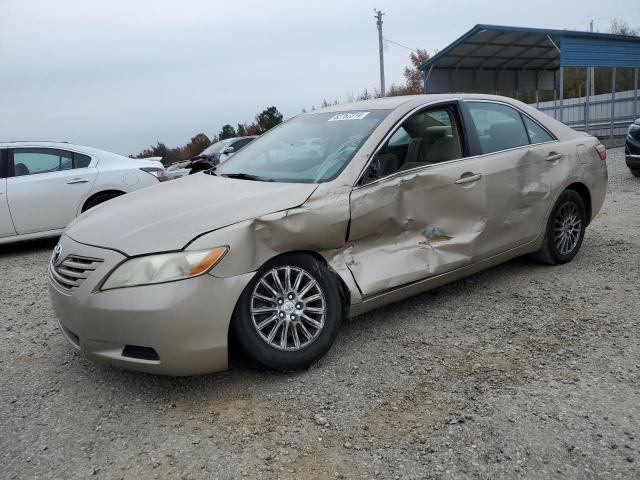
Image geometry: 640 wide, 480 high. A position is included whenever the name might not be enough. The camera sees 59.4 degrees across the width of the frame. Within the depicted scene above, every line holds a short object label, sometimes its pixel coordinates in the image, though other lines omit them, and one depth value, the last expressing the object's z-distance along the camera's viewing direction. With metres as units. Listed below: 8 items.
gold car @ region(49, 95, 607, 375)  2.84
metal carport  16.19
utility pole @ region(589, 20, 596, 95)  27.21
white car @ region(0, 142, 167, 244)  6.81
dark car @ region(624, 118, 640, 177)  9.29
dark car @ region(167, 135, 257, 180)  11.21
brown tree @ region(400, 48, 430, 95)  40.38
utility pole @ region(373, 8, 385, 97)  30.30
